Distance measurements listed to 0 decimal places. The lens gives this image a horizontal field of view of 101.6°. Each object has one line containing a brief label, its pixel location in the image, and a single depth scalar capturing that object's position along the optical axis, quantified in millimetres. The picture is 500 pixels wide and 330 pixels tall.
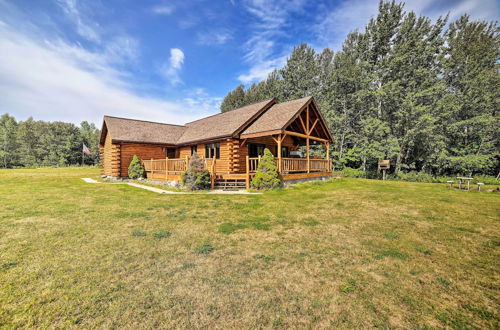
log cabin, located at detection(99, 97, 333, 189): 14297
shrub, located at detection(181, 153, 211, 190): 12811
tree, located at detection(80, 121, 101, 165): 57094
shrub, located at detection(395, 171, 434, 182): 21341
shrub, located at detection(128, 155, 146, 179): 18828
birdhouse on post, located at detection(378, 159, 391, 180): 21367
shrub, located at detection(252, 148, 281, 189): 12461
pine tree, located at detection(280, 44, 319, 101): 34781
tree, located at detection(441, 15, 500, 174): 21484
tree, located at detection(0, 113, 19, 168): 49469
